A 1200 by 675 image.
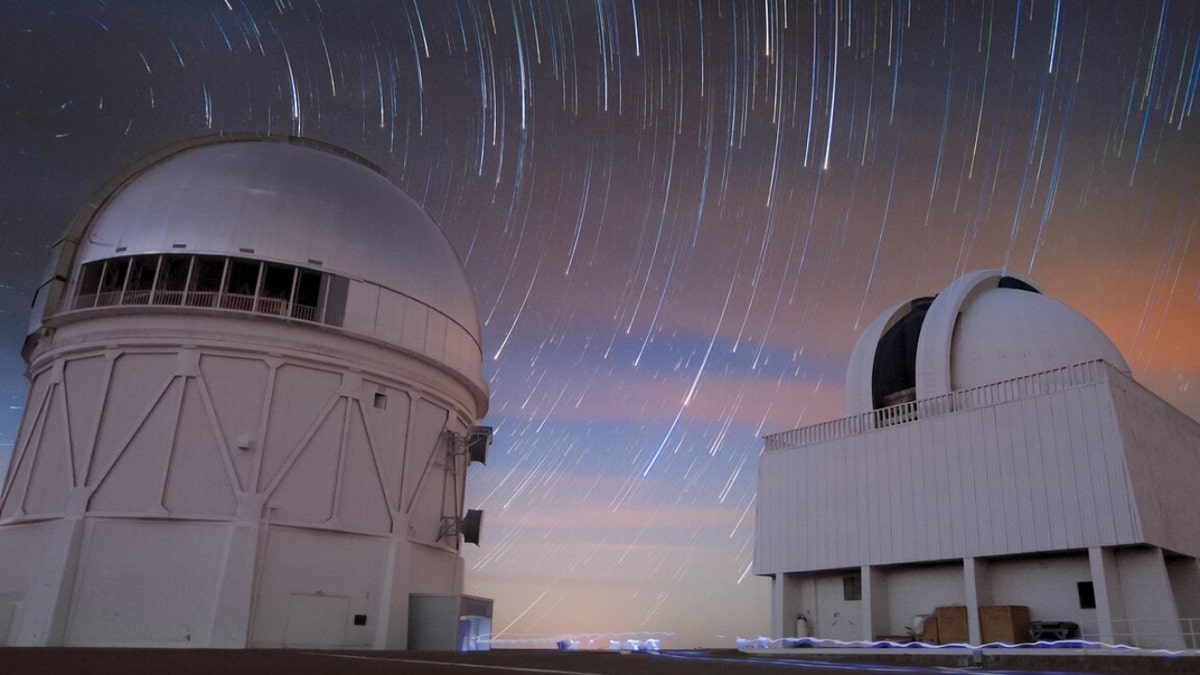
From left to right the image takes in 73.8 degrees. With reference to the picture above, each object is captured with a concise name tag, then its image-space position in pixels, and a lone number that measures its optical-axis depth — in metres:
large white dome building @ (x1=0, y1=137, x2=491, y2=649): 19.83
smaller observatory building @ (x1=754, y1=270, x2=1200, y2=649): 16.05
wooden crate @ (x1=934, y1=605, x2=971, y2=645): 17.19
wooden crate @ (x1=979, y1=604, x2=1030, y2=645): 16.36
